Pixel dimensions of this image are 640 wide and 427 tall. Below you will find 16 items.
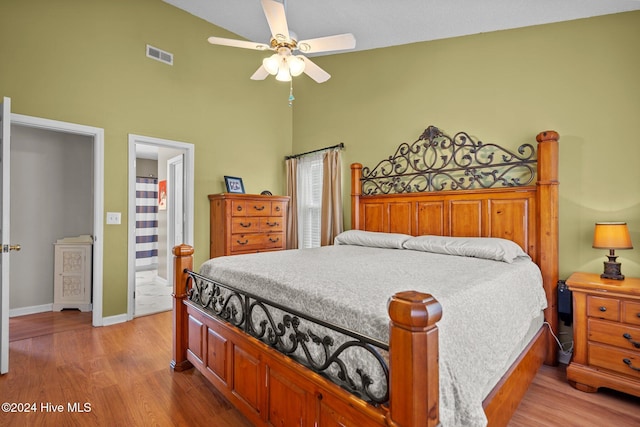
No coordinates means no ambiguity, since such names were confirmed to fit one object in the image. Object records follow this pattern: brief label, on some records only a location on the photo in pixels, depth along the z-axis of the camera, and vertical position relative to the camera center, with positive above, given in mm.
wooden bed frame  925 -568
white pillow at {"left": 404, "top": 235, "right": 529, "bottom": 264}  2341 -265
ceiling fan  2289 +1278
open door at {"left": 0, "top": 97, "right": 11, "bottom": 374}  2264 -192
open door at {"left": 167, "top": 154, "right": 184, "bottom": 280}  5238 +179
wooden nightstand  1965 -791
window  4645 +231
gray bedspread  1132 -389
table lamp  2113 -182
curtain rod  4234 +927
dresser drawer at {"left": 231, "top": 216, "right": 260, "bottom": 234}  3944 -128
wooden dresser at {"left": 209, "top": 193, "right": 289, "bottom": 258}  3910 -118
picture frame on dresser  4270 +418
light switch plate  3385 -32
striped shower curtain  6684 -185
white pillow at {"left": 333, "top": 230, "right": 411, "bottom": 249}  3061 -256
